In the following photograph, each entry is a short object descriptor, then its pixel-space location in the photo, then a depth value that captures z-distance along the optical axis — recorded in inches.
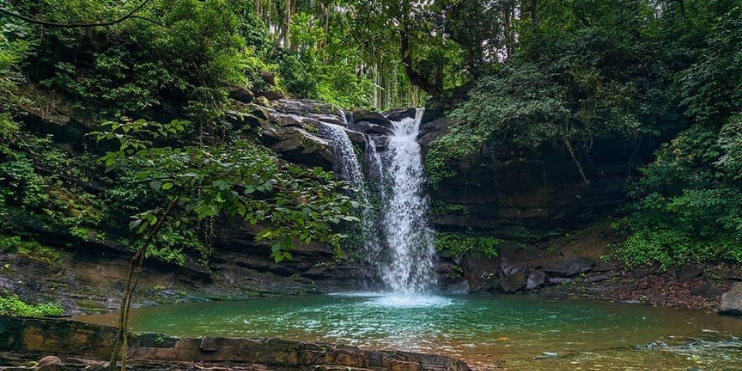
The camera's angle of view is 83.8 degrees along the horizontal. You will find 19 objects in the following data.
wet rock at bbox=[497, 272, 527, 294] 512.4
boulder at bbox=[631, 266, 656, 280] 473.4
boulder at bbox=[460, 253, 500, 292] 541.6
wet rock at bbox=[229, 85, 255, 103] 555.0
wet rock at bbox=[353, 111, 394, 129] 703.7
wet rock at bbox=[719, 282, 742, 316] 319.9
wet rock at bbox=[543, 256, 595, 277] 513.0
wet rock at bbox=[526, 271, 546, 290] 511.5
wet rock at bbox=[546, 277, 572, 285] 506.6
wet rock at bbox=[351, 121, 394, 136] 676.7
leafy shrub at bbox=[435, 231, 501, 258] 587.7
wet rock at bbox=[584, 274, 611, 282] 490.6
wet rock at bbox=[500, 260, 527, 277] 546.6
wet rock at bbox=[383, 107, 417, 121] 751.1
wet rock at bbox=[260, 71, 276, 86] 667.4
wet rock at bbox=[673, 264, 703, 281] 428.8
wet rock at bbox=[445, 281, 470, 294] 538.0
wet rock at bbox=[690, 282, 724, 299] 382.6
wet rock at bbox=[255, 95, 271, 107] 601.3
